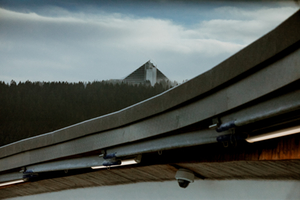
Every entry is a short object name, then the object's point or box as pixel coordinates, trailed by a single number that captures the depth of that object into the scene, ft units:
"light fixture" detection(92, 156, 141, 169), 22.33
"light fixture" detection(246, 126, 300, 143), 13.23
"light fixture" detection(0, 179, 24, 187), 34.09
